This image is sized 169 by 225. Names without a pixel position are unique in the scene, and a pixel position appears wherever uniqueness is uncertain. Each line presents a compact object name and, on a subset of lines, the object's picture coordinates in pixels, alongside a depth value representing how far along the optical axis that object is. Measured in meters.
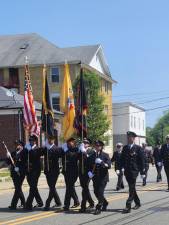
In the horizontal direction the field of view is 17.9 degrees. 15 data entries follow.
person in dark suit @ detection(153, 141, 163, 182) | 23.84
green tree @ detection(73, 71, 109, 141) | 51.22
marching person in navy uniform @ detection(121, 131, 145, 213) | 13.38
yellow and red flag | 15.46
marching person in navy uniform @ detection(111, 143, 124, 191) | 20.12
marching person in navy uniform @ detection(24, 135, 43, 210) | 14.09
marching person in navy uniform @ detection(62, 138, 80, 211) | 13.62
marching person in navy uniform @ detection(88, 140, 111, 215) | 13.25
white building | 75.06
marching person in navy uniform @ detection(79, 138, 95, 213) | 13.58
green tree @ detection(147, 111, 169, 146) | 120.19
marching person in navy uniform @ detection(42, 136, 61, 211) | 13.82
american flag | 18.90
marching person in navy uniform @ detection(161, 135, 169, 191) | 19.20
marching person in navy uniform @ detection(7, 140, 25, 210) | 14.35
